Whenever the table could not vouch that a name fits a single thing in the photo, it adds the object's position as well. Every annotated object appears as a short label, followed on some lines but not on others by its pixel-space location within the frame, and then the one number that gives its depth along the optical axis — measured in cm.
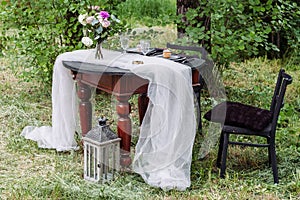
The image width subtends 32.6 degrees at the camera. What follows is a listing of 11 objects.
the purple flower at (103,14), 374
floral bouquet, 373
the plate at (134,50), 407
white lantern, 354
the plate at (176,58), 381
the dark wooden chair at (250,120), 350
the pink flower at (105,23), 371
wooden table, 354
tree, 556
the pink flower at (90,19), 373
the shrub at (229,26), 494
